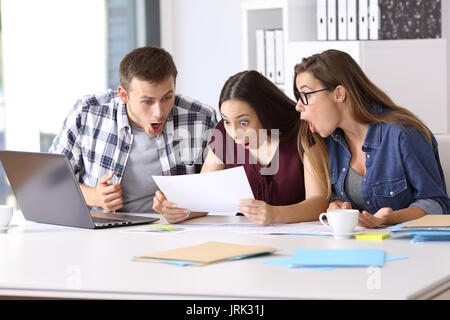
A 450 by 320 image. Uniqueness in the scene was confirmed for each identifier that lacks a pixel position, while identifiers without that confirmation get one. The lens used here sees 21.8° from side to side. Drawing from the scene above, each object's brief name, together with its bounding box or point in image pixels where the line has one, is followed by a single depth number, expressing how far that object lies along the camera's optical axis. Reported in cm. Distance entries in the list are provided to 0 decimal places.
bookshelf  468
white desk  253
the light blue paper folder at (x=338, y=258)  270
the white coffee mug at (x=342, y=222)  310
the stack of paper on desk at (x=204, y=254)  279
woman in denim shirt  346
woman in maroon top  371
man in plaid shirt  389
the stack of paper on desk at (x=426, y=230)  299
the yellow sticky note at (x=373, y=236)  306
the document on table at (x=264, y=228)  321
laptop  333
